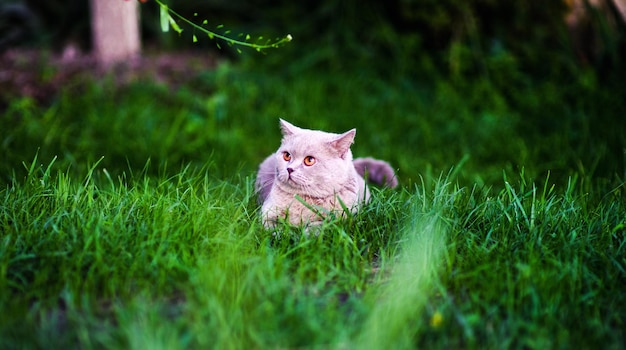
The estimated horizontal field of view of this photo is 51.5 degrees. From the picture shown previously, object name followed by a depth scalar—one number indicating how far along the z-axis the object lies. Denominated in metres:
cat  3.14
